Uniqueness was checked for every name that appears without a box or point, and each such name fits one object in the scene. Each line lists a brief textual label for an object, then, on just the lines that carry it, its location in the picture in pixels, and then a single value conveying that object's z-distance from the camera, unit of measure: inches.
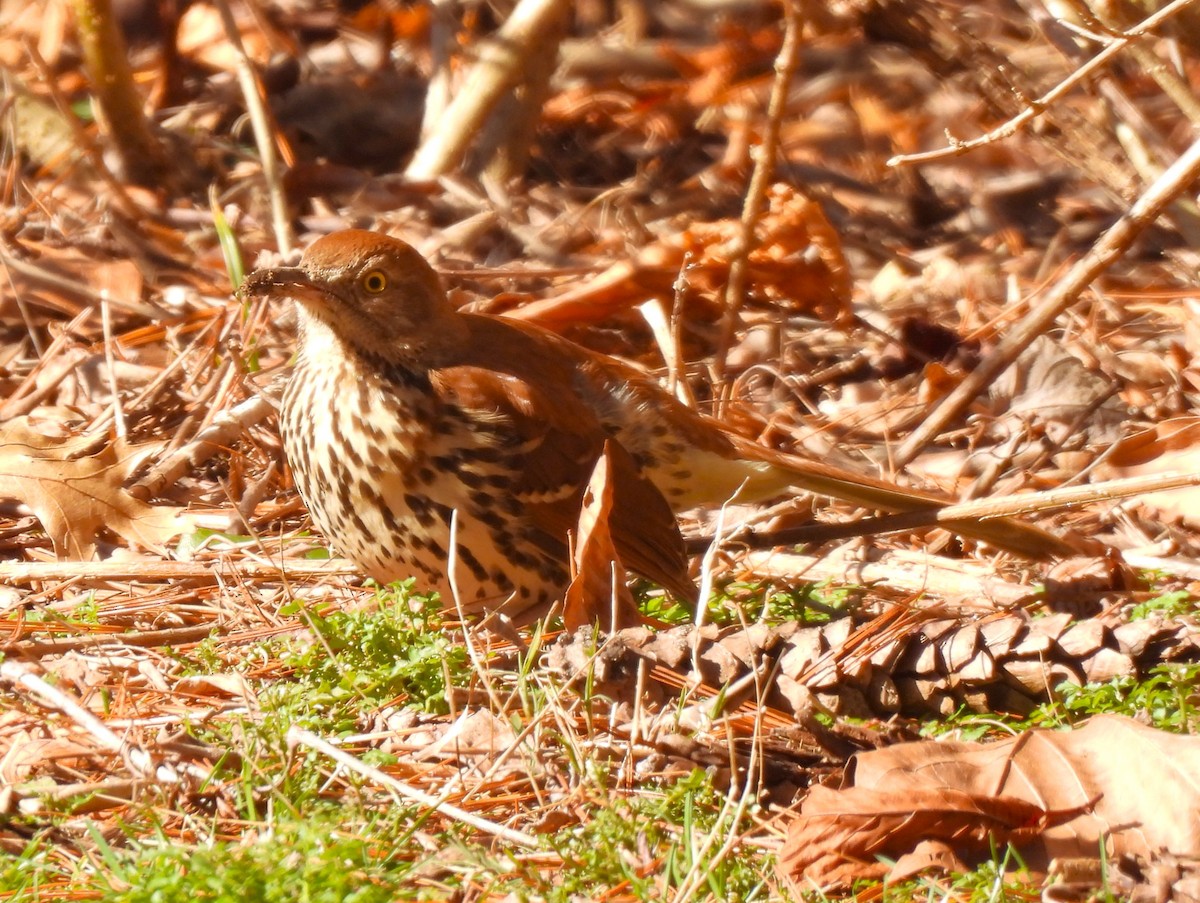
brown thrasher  246.4
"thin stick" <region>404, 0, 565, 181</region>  400.2
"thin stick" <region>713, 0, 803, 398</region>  313.1
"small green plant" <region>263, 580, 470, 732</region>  206.1
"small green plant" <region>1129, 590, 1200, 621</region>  225.9
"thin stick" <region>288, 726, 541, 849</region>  169.2
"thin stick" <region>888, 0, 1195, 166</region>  220.2
